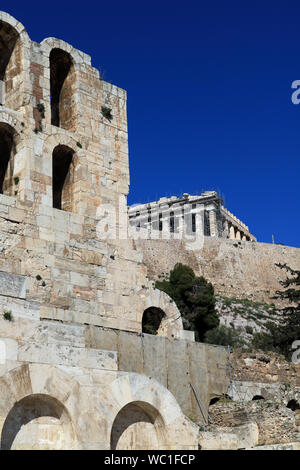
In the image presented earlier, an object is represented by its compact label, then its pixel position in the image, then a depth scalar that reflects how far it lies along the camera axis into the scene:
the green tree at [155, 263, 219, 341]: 37.41
